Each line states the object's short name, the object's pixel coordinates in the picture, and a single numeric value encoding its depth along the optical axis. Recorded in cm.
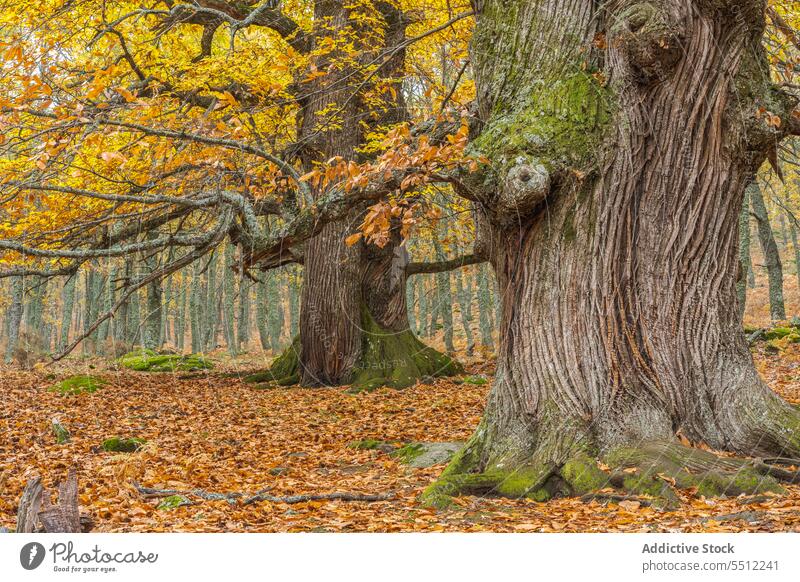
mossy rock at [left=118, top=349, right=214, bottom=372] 1495
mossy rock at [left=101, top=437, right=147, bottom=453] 684
